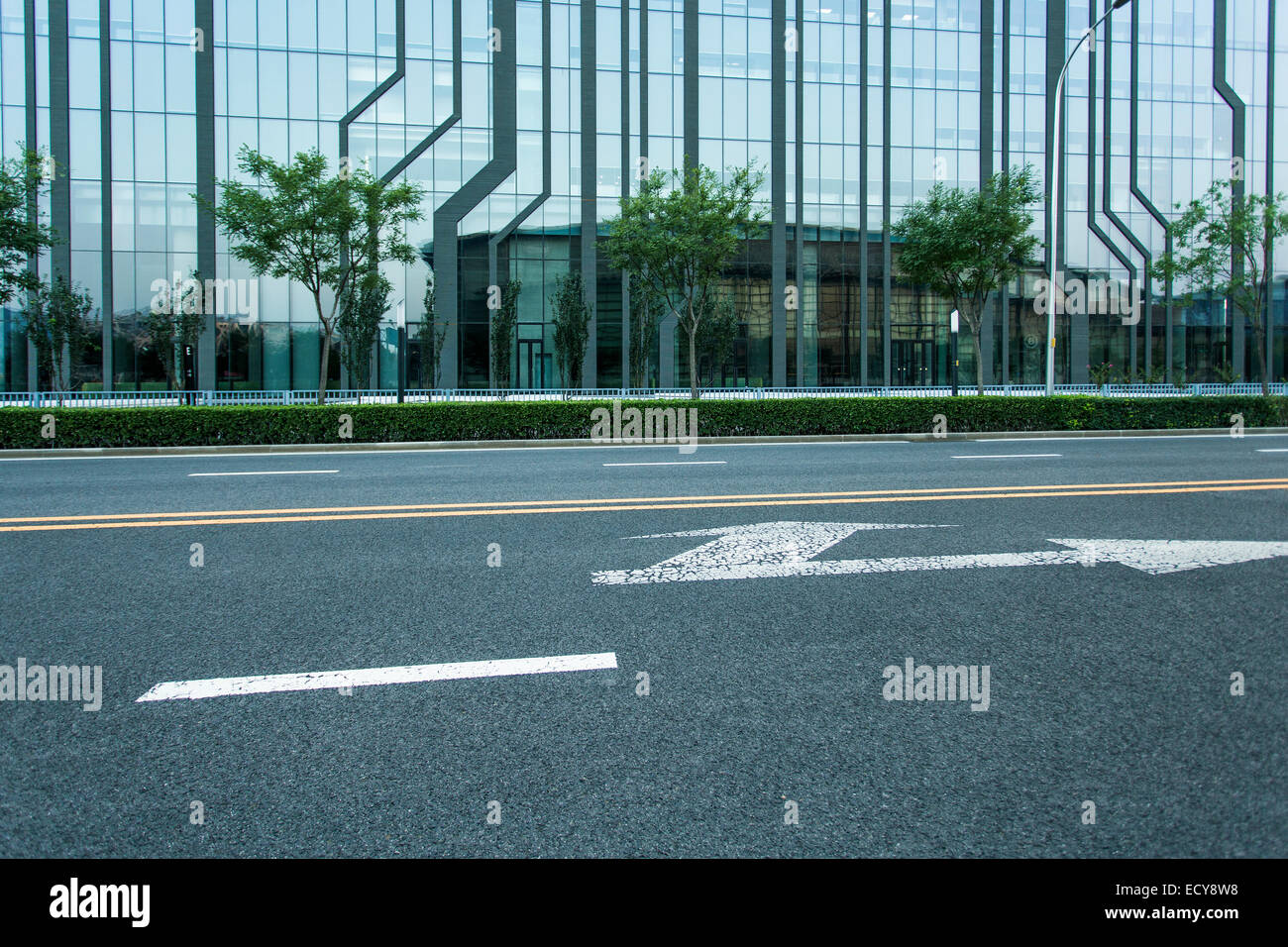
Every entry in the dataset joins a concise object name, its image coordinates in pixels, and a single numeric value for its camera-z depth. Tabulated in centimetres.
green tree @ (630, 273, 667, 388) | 3859
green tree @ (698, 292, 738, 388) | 3856
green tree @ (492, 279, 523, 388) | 3725
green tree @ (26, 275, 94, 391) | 3020
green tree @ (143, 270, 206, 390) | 3406
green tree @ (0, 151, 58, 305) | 2086
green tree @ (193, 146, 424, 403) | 2147
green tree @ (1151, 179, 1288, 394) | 2917
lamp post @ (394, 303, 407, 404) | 2492
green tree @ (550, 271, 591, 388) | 3800
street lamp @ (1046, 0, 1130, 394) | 2211
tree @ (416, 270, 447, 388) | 3703
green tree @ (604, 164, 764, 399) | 2392
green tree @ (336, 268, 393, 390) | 3497
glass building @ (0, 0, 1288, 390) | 3609
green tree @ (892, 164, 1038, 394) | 2570
